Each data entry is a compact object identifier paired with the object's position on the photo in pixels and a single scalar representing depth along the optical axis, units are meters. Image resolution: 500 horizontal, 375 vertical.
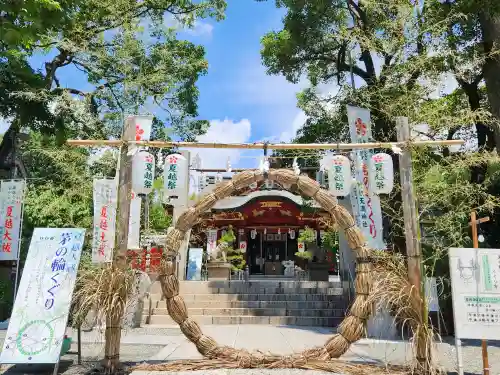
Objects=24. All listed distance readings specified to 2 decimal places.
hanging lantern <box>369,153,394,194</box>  6.38
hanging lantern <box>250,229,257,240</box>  22.14
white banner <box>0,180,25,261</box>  9.96
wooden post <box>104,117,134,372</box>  4.84
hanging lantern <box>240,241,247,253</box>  21.55
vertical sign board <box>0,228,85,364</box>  4.72
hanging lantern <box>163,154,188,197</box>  6.40
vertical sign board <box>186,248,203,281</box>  14.55
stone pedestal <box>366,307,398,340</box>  7.78
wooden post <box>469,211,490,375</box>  4.91
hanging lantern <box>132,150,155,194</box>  6.22
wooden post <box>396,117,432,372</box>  4.62
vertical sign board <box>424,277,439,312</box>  4.93
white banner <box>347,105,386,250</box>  8.01
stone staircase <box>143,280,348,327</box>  10.77
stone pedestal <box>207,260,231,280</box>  13.59
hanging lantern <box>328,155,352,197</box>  7.11
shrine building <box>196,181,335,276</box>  19.72
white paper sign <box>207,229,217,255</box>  19.36
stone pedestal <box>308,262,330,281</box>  13.77
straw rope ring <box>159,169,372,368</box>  4.89
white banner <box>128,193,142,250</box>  9.75
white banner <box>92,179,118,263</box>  9.34
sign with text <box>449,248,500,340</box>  4.93
